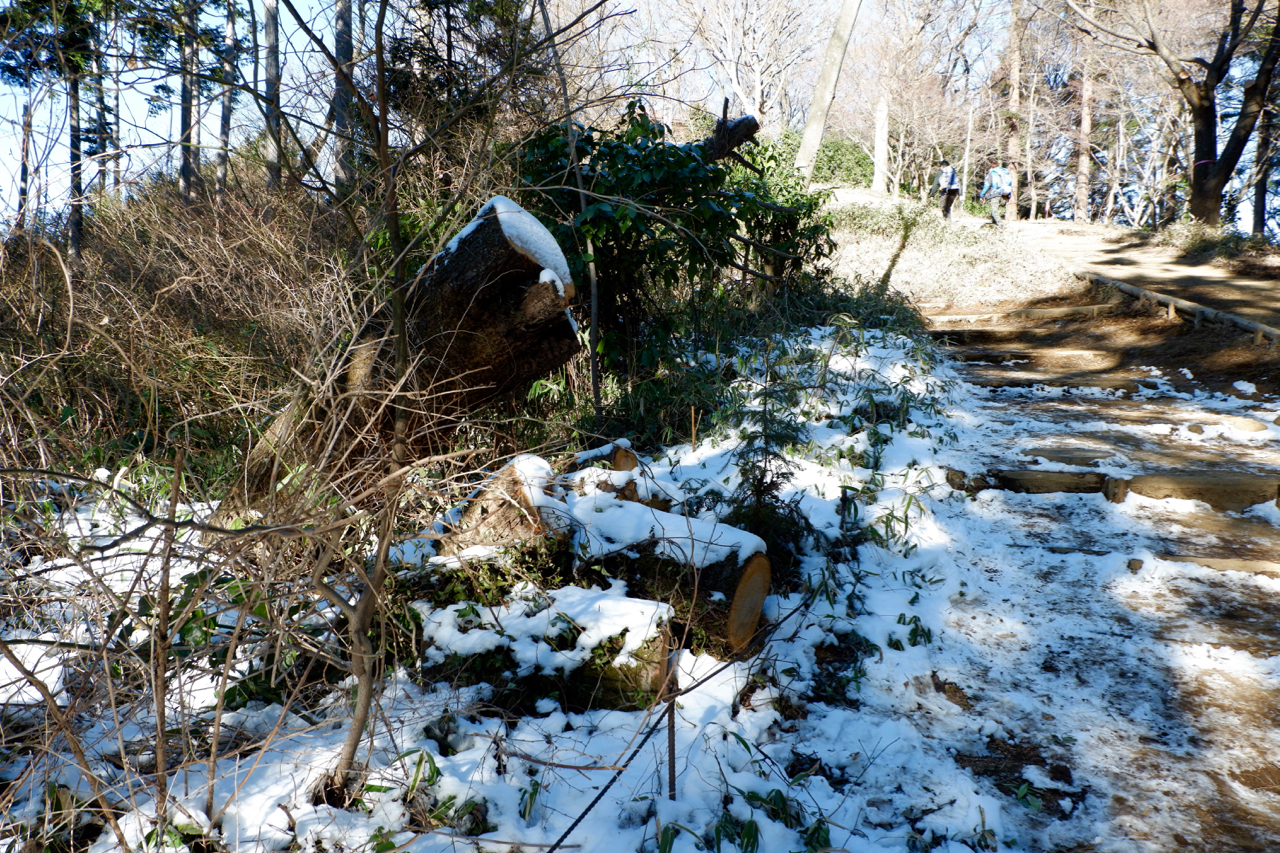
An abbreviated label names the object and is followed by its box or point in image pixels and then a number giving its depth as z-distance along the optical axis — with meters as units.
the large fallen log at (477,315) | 3.04
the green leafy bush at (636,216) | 4.54
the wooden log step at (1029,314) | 7.87
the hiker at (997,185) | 14.20
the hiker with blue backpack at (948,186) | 13.93
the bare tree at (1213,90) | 11.15
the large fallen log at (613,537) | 2.83
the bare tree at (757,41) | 20.72
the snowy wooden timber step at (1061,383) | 5.71
